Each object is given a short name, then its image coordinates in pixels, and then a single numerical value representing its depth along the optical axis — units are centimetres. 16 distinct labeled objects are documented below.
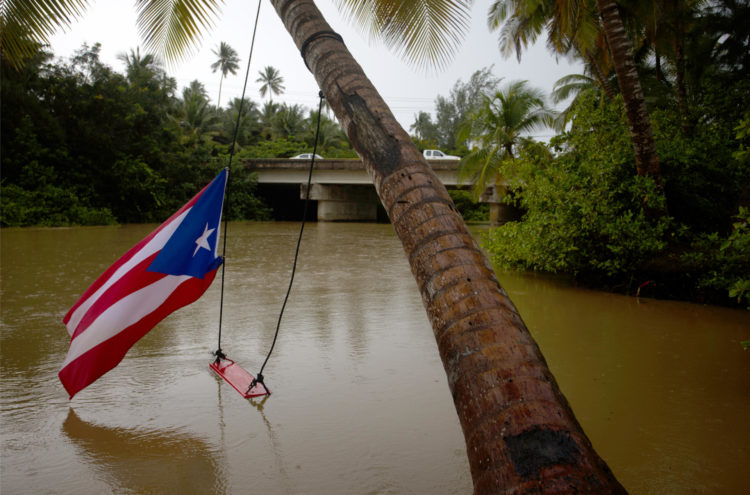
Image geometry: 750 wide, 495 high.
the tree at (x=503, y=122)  2097
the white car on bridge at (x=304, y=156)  3238
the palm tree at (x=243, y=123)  4203
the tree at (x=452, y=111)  5797
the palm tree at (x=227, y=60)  5641
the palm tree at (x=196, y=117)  3888
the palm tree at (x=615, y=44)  680
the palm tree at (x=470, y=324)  132
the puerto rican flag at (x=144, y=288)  321
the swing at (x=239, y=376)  357
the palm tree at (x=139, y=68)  3431
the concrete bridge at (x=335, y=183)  2832
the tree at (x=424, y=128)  6031
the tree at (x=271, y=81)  5866
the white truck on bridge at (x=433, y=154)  3254
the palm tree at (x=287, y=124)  4528
